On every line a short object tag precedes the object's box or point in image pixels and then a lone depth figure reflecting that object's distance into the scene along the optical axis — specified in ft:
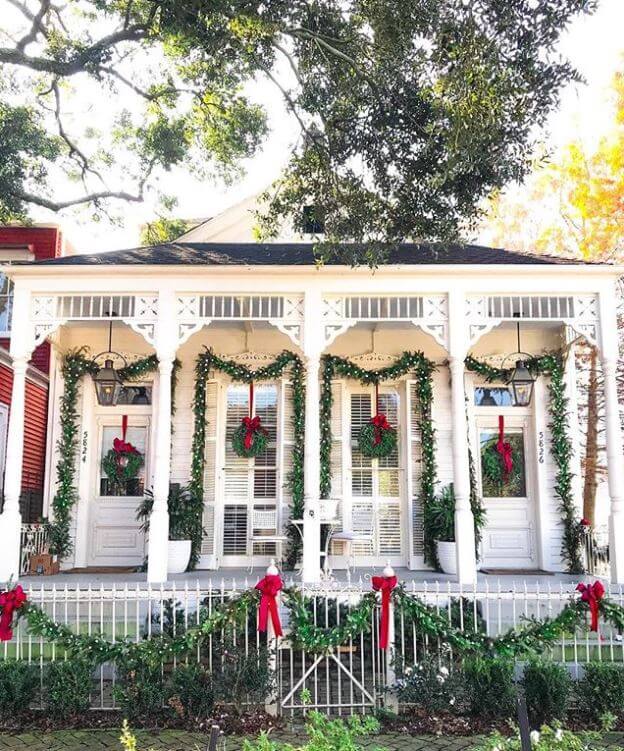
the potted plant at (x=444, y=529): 31.24
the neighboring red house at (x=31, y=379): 35.65
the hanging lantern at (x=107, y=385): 32.14
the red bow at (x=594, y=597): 19.02
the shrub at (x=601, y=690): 18.01
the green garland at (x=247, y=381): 33.24
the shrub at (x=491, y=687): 17.84
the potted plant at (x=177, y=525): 31.32
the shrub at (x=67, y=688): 17.93
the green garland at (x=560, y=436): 32.81
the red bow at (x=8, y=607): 18.68
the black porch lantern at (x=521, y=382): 31.76
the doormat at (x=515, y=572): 31.63
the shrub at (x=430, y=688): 18.19
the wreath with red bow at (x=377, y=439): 34.42
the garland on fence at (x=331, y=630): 18.57
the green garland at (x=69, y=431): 33.37
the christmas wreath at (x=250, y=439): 34.40
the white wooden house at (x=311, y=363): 28.09
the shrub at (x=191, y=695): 17.98
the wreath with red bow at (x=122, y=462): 34.71
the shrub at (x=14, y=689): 17.89
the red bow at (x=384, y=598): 19.06
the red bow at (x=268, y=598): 18.84
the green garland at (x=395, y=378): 33.81
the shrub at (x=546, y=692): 17.69
